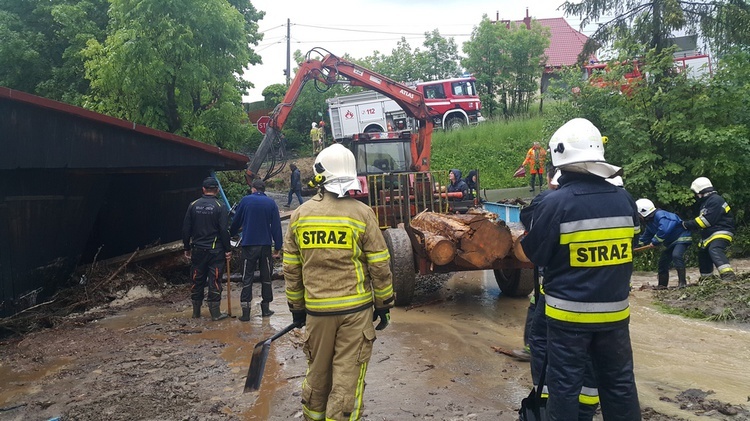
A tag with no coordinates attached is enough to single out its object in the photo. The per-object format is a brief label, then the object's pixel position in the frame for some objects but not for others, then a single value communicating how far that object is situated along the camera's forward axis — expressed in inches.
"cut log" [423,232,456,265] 278.4
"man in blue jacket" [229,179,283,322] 302.7
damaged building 292.0
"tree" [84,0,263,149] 489.7
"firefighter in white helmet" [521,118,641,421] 130.1
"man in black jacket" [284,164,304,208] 745.0
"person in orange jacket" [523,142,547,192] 681.6
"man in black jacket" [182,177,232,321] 299.7
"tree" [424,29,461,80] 1289.4
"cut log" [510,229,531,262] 276.7
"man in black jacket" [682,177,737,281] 325.1
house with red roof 1451.8
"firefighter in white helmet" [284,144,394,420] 146.3
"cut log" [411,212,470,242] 283.4
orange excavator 293.4
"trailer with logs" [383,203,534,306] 279.6
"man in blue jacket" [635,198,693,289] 340.4
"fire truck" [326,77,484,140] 1011.9
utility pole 1451.8
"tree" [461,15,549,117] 1089.4
